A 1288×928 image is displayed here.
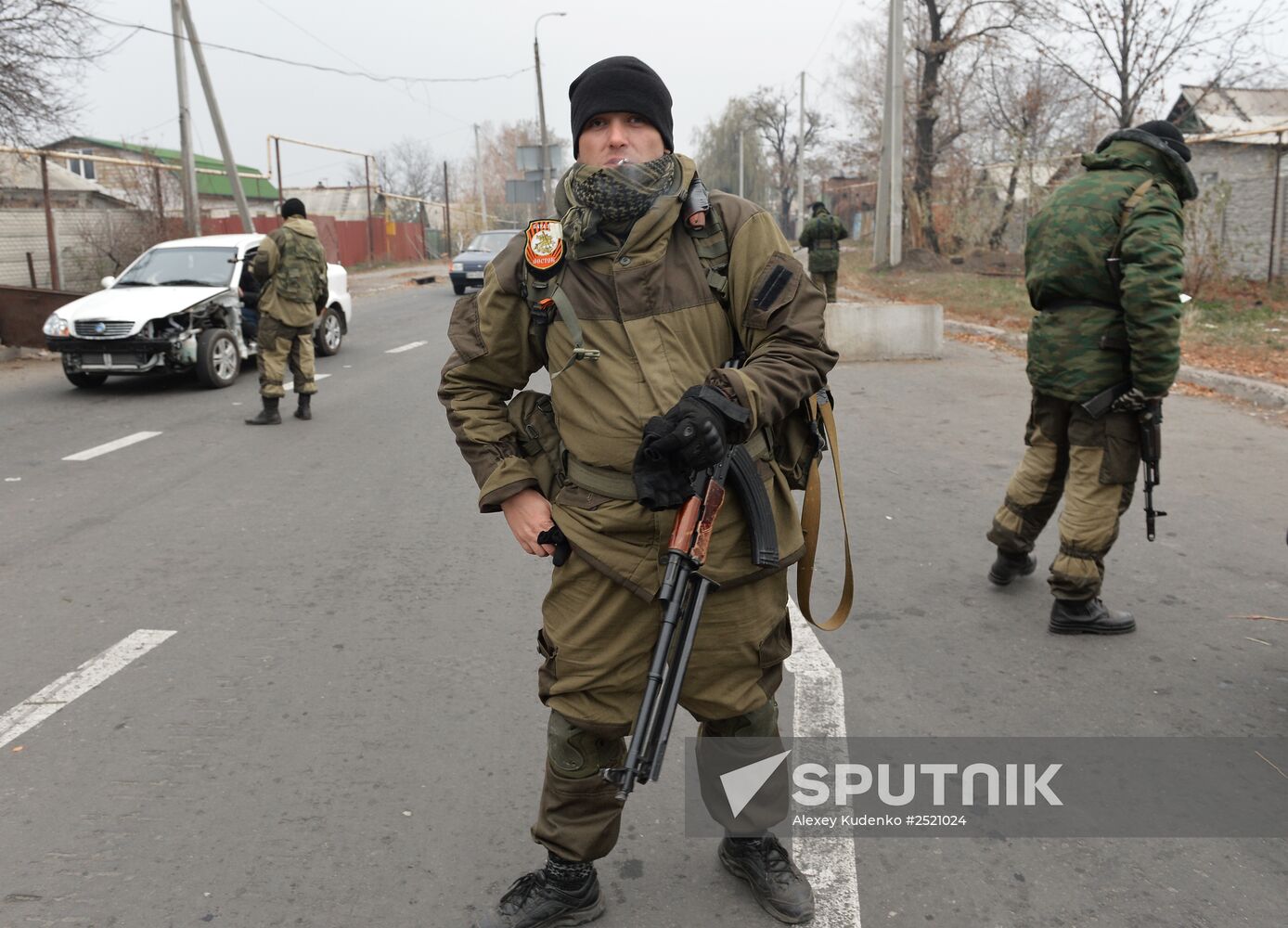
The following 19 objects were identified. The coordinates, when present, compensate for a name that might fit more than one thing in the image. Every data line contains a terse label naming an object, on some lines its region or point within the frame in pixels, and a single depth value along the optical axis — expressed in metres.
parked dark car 24.03
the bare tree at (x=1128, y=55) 19.95
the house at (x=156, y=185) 19.84
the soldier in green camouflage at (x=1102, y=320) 4.02
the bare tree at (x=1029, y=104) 28.78
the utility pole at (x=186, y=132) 20.67
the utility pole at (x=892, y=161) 22.83
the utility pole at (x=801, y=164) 49.24
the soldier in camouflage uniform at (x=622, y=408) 2.33
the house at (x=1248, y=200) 15.22
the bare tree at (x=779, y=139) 78.50
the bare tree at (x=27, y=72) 14.35
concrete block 12.62
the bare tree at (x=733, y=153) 83.00
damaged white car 10.61
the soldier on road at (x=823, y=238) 16.56
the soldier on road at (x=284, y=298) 9.09
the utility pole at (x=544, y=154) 37.95
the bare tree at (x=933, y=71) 27.19
